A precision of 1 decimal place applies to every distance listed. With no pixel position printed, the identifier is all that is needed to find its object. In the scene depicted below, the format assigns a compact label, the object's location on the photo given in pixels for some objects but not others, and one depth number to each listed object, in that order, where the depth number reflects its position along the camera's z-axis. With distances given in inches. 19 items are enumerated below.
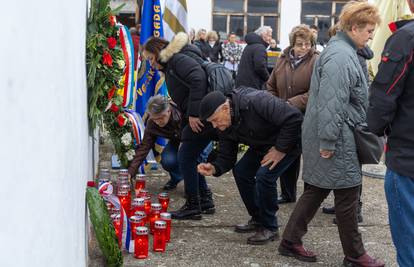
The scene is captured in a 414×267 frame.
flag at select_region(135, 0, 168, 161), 269.1
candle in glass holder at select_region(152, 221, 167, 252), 163.0
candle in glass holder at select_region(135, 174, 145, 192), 203.3
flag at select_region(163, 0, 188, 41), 273.3
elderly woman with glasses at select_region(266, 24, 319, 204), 198.2
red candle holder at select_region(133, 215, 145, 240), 162.9
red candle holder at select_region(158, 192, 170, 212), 191.8
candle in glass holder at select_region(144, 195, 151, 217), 182.3
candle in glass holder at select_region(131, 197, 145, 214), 173.8
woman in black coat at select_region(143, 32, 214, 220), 189.5
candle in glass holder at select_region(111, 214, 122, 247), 156.5
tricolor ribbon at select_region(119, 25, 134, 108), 188.7
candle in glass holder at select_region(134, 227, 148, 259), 157.0
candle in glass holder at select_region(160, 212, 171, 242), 169.5
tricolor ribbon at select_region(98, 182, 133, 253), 162.9
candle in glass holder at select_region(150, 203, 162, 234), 176.2
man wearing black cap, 157.9
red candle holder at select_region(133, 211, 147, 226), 164.5
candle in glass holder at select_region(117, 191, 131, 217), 178.1
